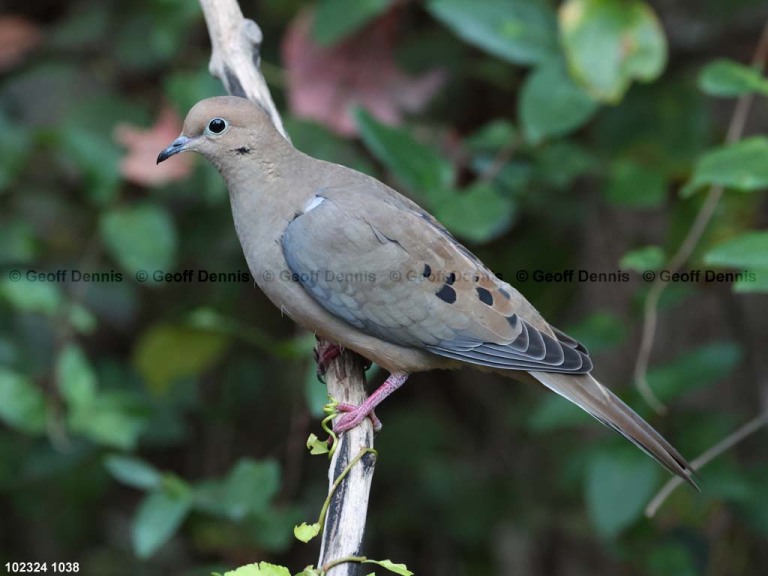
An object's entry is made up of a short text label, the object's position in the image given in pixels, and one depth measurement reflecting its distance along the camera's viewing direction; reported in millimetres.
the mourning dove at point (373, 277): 5488
